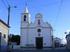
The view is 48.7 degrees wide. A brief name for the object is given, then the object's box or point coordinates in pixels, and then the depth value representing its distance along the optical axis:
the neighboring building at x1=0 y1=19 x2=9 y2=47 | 12.39
